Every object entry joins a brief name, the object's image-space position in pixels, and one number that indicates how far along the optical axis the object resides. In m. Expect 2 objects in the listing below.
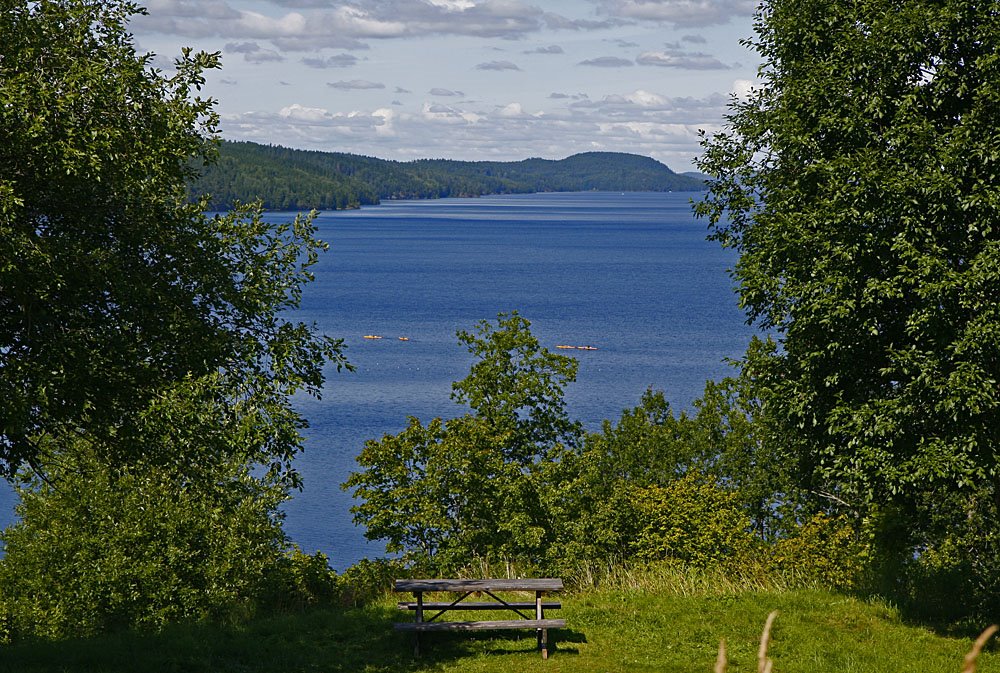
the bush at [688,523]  28.58
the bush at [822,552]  23.91
